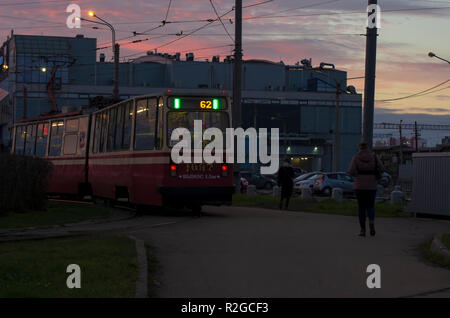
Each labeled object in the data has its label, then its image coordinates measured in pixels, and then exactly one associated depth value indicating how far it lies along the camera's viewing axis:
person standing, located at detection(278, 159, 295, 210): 24.28
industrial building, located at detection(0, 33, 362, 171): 90.88
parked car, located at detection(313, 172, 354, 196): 43.19
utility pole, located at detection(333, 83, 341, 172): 49.41
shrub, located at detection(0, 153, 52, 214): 18.62
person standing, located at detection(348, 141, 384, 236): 14.60
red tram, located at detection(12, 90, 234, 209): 19.55
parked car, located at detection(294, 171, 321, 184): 48.38
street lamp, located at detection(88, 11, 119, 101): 34.84
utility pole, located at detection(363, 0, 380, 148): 20.23
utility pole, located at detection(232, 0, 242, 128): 27.98
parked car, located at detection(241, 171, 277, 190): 58.06
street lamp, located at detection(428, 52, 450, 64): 41.28
